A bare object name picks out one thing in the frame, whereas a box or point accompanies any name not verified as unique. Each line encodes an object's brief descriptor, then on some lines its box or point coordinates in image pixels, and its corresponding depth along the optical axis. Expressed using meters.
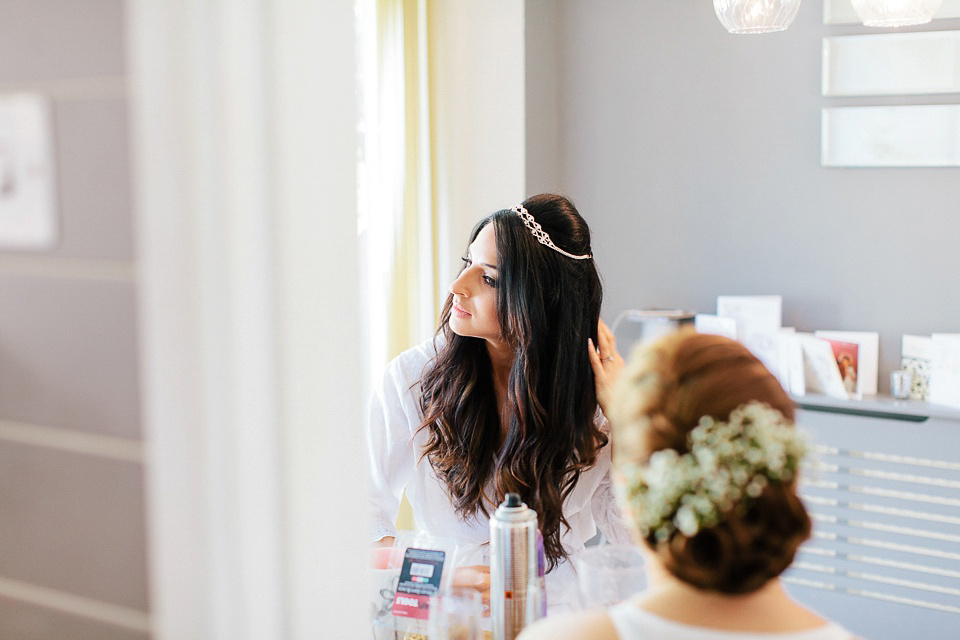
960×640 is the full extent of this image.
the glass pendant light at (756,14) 2.27
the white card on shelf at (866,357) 3.11
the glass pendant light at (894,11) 2.31
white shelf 2.93
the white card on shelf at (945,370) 2.94
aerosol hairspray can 1.34
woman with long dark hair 2.01
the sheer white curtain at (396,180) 2.89
